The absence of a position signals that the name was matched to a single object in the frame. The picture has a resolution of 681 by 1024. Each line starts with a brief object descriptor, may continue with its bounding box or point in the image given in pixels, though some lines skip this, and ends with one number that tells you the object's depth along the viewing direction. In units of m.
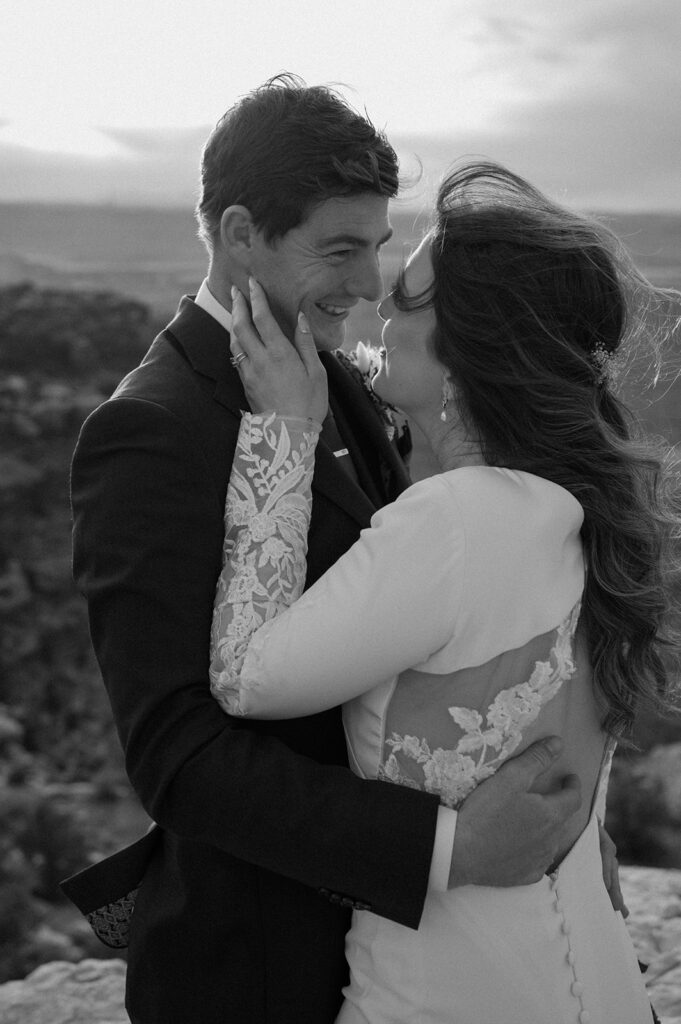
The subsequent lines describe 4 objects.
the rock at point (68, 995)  2.83
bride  1.36
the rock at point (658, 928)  2.71
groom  1.42
